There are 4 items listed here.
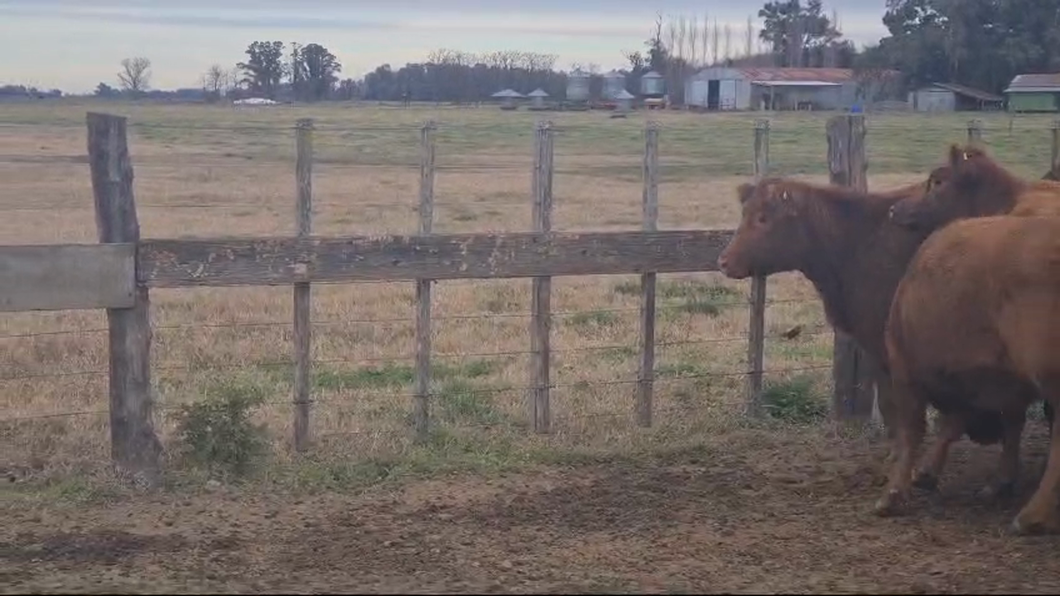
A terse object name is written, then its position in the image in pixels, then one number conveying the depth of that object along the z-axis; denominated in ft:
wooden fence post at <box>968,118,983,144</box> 30.60
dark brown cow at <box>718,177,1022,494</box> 25.76
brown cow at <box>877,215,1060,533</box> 20.08
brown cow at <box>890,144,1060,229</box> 24.76
